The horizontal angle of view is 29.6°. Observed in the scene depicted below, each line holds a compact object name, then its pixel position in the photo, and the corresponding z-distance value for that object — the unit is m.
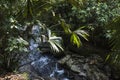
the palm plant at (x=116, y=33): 2.00
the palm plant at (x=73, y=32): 5.50
